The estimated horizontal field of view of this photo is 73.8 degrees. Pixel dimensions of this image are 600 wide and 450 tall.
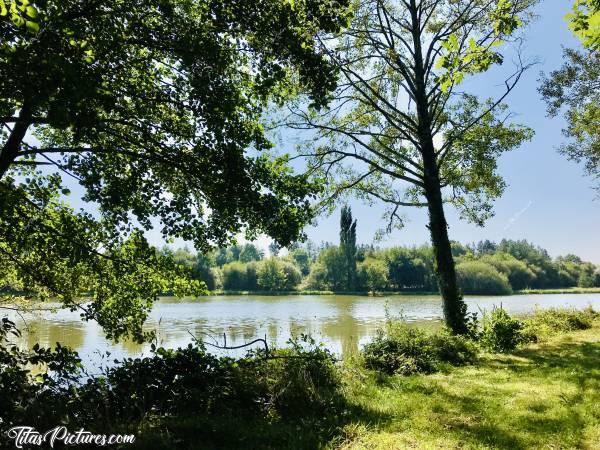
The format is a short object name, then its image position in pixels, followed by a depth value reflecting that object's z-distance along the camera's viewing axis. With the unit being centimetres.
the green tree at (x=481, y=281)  8288
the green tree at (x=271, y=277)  9700
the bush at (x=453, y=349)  1041
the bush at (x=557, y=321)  1380
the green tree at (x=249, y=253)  16250
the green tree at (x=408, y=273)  9800
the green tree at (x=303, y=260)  15262
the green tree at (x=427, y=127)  1446
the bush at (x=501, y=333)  1148
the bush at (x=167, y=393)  510
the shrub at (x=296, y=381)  649
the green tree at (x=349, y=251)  8750
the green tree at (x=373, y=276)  9006
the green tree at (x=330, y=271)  9369
